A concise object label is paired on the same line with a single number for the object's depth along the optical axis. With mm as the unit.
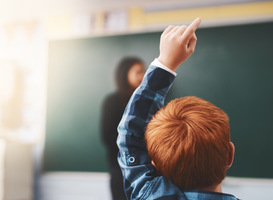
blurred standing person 1894
